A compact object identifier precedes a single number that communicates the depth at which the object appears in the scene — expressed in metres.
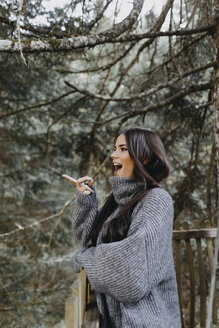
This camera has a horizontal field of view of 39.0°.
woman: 1.34
